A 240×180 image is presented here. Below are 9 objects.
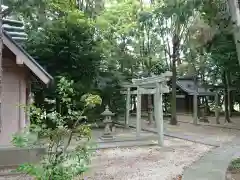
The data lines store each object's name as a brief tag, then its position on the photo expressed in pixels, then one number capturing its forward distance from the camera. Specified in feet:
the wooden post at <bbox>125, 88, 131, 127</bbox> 32.41
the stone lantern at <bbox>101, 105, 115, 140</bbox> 25.27
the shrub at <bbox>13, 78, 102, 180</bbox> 7.64
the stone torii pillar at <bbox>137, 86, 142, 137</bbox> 27.02
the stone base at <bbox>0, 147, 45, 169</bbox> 15.00
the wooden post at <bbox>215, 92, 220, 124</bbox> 40.23
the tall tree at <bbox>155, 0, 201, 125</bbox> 39.60
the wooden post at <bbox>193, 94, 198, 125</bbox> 40.32
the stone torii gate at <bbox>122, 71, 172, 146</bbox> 22.66
